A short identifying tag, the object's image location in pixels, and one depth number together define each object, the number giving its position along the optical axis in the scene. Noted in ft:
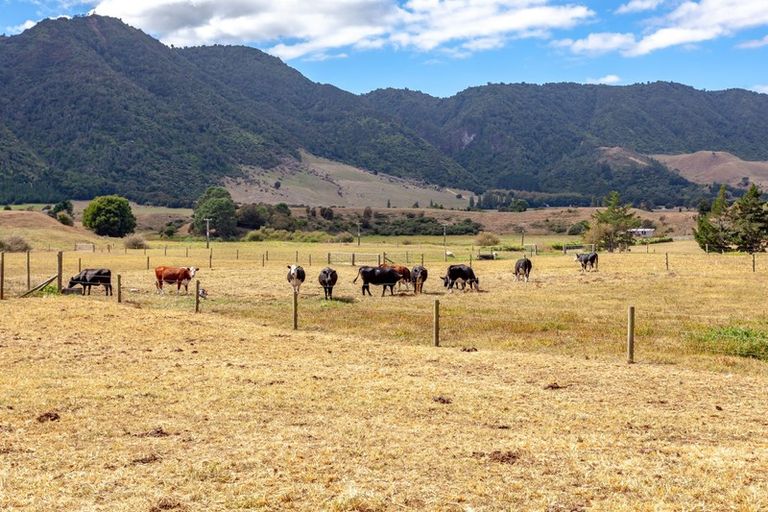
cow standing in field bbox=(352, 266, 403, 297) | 108.68
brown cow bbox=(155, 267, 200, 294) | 112.88
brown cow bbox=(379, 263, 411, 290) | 115.55
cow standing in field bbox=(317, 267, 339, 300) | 101.24
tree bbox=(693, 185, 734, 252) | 236.43
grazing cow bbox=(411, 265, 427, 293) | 113.95
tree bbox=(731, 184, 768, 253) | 225.56
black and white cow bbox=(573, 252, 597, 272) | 159.84
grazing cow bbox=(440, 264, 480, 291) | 117.50
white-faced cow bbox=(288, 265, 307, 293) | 106.42
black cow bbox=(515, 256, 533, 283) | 137.39
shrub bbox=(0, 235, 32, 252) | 240.53
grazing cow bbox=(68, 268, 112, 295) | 107.24
